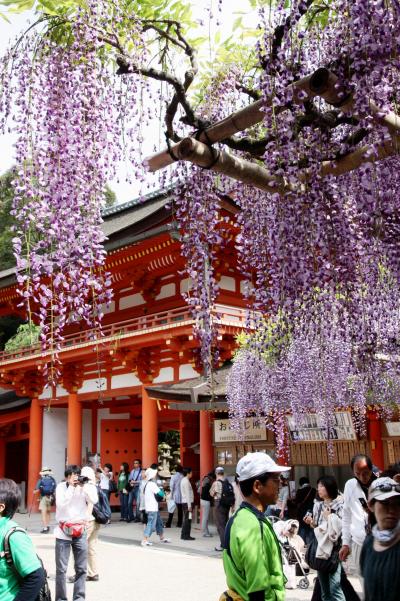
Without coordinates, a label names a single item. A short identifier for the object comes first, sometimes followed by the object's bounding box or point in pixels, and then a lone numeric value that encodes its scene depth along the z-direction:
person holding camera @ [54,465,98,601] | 6.39
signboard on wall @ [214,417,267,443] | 13.74
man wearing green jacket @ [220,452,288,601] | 2.51
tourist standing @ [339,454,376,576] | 4.81
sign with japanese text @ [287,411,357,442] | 12.14
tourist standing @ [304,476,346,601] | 4.98
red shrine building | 13.22
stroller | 7.41
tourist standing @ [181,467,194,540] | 12.14
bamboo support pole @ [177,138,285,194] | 3.73
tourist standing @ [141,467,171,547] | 11.41
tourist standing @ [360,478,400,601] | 2.53
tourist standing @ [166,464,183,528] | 13.00
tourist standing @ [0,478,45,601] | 2.76
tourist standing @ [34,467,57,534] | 13.70
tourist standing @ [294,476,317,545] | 8.83
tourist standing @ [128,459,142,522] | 14.90
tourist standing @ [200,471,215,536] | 12.26
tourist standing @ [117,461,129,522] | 15.98
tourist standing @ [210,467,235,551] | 10.67
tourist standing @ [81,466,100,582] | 8.01
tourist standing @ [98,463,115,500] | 13.64
